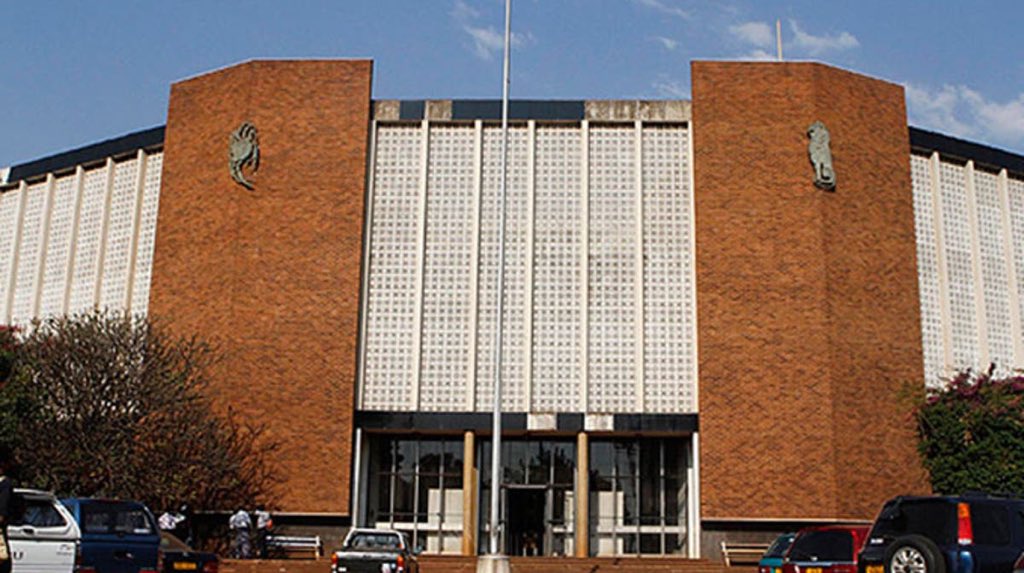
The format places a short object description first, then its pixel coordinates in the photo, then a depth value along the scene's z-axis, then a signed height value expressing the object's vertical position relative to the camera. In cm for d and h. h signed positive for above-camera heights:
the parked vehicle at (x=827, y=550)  1659 -37
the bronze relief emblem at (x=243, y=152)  3538 +1104
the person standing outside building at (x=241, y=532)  3077 -49
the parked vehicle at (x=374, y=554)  2138 -71
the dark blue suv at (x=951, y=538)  1235 -12
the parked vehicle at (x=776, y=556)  1833 -56
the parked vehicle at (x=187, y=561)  1847 -77
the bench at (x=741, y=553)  3188 -82
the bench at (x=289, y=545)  3244 -85
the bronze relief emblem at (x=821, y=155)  3447 +1100
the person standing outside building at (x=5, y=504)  1073 +5
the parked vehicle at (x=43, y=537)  1480 -34
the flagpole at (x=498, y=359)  2462 +361
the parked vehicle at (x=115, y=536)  1539 -33
